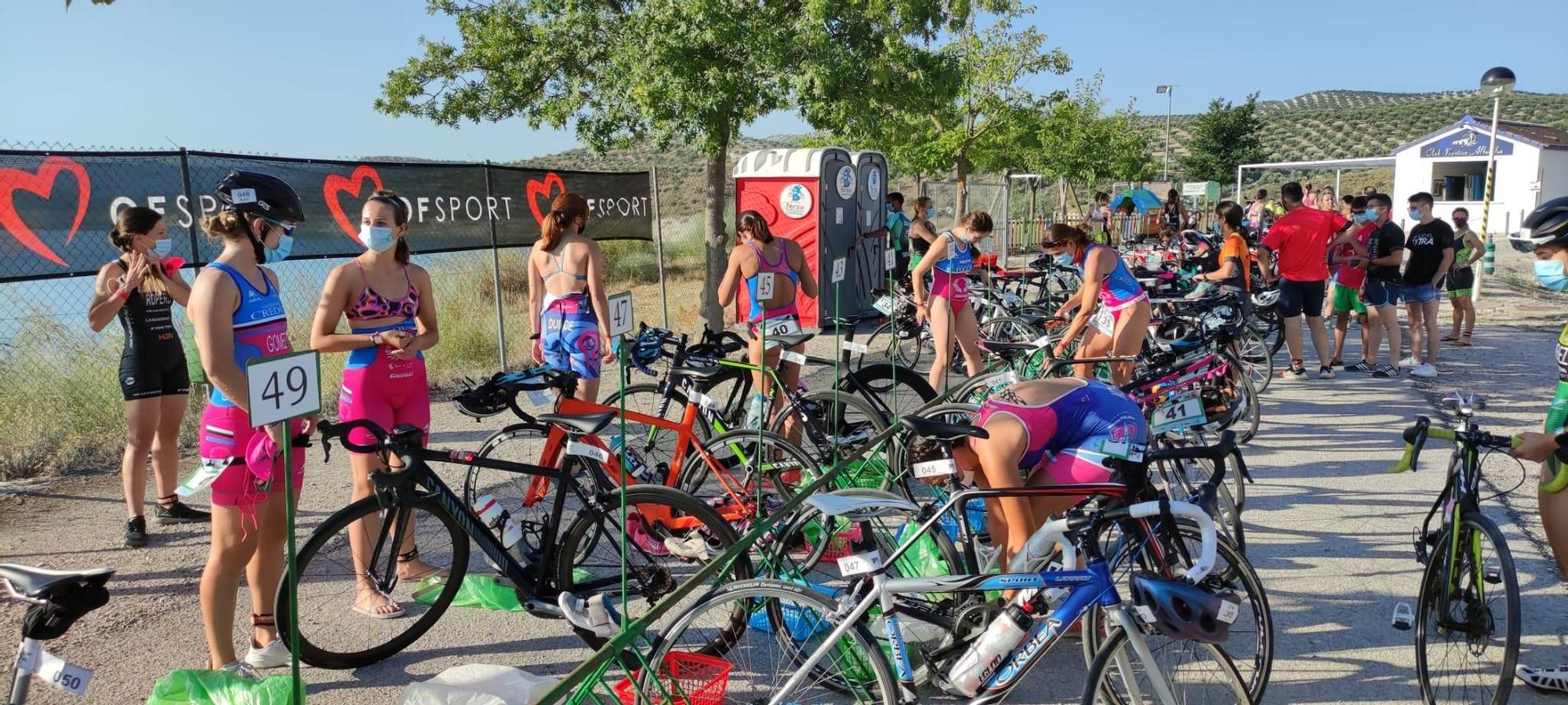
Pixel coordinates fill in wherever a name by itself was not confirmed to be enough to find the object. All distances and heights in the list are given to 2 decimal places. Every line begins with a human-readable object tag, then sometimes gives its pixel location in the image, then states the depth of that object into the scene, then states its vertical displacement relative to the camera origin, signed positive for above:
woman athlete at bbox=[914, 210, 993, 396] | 7.65 -0.69
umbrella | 30.32 -0.03
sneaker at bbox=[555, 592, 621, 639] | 3.00 -1.22
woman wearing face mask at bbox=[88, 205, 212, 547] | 4.91 -0.58
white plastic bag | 3.13 -1.52
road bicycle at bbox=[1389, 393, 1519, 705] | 3.40 -1.42
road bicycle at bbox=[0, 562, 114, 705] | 2.15 -0.87
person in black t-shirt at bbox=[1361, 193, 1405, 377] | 10.09 -0.89
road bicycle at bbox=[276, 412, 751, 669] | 3.76 -1.33
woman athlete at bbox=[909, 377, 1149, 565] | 3.65 -0.89
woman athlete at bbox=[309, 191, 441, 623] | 4.20 -0.49
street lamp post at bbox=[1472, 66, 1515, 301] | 13.62 +1.44
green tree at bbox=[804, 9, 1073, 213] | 23.09 +2.05
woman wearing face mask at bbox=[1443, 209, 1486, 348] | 11.22 -0.96
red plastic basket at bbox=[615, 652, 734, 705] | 3.18 -1.52
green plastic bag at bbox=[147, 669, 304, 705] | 3.35 -1.59
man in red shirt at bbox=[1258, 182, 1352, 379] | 9.80 -0.69
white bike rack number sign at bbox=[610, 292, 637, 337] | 4.06 -0.41
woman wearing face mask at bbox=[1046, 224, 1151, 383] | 6.77 -0.74
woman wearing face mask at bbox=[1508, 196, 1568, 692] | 3.61 -0.86
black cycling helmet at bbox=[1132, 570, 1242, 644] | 2.60 -1.08
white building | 36.25 +0.88
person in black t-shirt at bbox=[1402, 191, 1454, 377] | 9.94 -0.79
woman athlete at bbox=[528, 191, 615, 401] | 5.82 -0.46
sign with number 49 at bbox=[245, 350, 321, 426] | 2.43 -0.42
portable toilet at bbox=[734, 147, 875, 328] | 13.52 +0.12
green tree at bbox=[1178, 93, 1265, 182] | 46.06 +2.64
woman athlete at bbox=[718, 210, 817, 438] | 6.40 -0.42
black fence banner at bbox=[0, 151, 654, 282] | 6.20 +0.16
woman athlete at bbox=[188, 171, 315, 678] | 3.53 -0.64
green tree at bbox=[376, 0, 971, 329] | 11.82 +1.89
